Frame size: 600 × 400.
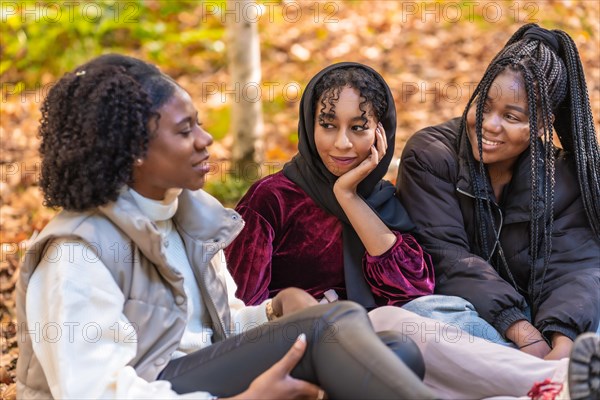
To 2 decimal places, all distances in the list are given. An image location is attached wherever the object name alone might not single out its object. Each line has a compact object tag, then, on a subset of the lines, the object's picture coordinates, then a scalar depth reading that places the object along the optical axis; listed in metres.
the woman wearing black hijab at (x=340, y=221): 3.39
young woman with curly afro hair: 2.48
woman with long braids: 3.51
